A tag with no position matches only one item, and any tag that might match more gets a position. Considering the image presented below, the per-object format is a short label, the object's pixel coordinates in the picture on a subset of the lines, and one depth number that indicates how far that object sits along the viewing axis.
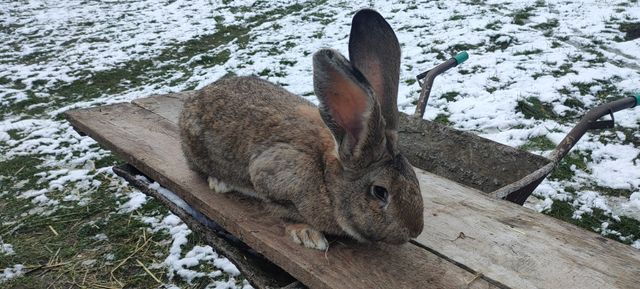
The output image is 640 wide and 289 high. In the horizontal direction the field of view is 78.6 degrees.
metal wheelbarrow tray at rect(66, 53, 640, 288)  0.49
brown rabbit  0.49
